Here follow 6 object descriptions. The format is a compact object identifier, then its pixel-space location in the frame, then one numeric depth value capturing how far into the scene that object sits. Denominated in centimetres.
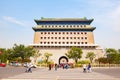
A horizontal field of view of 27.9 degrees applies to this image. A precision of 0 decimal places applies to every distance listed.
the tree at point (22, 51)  8638
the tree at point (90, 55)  9206
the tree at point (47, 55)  9212
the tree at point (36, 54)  9300
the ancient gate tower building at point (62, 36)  9881
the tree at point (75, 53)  8656
